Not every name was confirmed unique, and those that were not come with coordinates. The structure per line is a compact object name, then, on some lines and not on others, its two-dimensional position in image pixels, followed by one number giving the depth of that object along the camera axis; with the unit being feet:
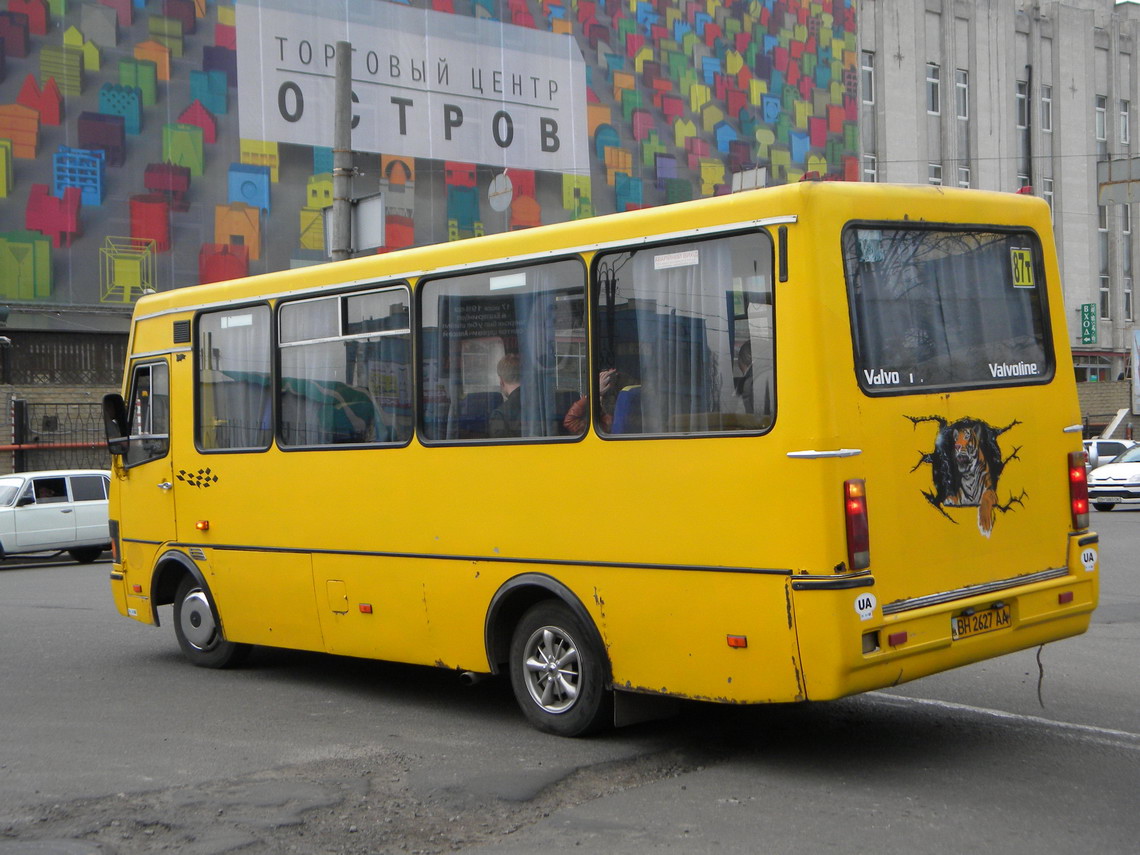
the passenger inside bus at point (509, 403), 26.20
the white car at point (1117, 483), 97.04
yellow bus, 21.68
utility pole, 53.98
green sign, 176.04
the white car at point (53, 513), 76.38
